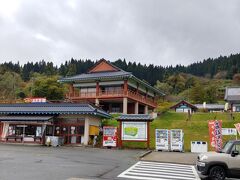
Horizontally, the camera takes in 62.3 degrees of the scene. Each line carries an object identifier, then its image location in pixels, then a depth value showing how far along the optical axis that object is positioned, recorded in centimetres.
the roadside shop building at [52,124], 1940
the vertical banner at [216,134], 1425
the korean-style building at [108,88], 2991
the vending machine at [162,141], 1662
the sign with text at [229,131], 1653
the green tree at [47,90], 4044
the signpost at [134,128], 1743
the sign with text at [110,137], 1770
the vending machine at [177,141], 1642
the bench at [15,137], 1975
